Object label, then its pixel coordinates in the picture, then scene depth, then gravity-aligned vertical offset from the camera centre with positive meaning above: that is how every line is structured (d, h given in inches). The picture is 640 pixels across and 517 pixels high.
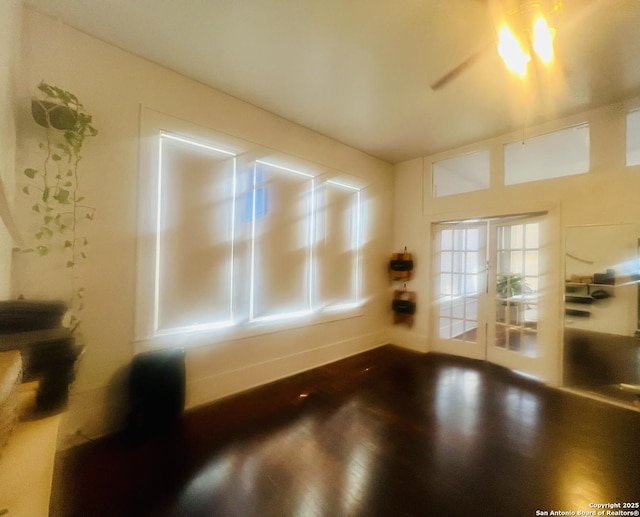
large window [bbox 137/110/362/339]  89.3 +9.8
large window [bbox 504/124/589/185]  116.3 +54.0
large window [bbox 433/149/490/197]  148.3 +55.8
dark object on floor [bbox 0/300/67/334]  50.5 -12.5
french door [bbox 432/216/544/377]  129.5 -15.7
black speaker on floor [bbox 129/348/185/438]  79.4 -43.1
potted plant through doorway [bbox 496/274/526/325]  133.8 -19.6
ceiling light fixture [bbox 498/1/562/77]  52.4 +49.2
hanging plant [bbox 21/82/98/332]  65.6 +20.2
